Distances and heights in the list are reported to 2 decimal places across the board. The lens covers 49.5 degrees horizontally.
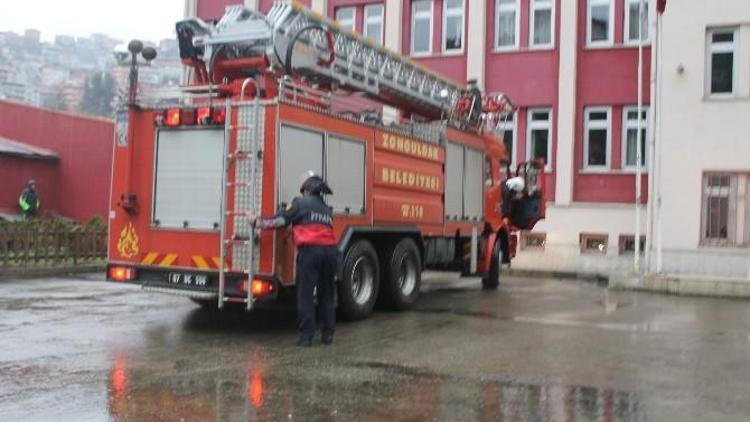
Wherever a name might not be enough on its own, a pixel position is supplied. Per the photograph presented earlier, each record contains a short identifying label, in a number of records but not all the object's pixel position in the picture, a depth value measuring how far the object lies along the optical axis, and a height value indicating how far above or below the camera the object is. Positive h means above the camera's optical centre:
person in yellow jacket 22.30 +0.48
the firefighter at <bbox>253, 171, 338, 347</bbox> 8.42 -0.23
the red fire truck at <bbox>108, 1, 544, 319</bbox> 8.94 +0.72
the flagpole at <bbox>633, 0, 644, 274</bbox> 17.91 +1.72
